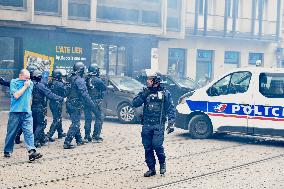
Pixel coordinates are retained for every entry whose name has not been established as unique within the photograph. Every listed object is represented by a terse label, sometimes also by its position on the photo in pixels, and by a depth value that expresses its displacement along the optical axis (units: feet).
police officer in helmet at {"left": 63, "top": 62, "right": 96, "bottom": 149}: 36.86
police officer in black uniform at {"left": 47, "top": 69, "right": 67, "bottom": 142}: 40.01
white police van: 40.16
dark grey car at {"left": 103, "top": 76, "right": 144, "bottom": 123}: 53.72
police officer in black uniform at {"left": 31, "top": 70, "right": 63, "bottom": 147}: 35.37
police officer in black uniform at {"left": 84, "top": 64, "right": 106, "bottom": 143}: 39.86
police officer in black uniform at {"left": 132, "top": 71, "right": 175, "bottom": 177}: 28.07
